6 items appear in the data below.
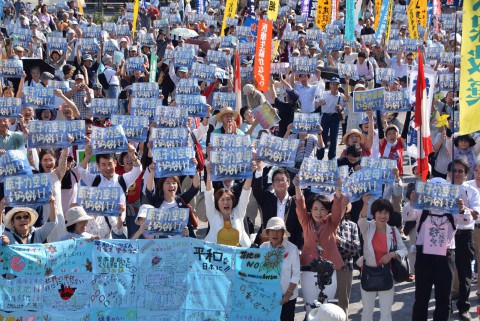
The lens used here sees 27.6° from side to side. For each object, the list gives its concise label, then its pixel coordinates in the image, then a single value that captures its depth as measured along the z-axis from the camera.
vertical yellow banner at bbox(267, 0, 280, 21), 23.20
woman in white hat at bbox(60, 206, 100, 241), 8.66
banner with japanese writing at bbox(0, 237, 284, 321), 8.23
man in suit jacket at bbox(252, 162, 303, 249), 9.62
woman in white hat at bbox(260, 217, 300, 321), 8.59
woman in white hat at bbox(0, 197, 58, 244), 8.54
